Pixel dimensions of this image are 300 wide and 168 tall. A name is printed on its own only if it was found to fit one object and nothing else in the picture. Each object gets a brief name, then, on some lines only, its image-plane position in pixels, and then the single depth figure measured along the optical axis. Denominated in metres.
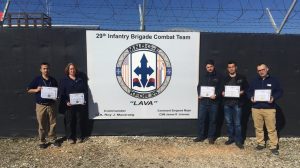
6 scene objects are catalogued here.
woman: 8.09
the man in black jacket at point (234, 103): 8.14
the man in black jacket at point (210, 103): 8.30
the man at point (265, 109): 7.93
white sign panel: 8.55
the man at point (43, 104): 7.80
